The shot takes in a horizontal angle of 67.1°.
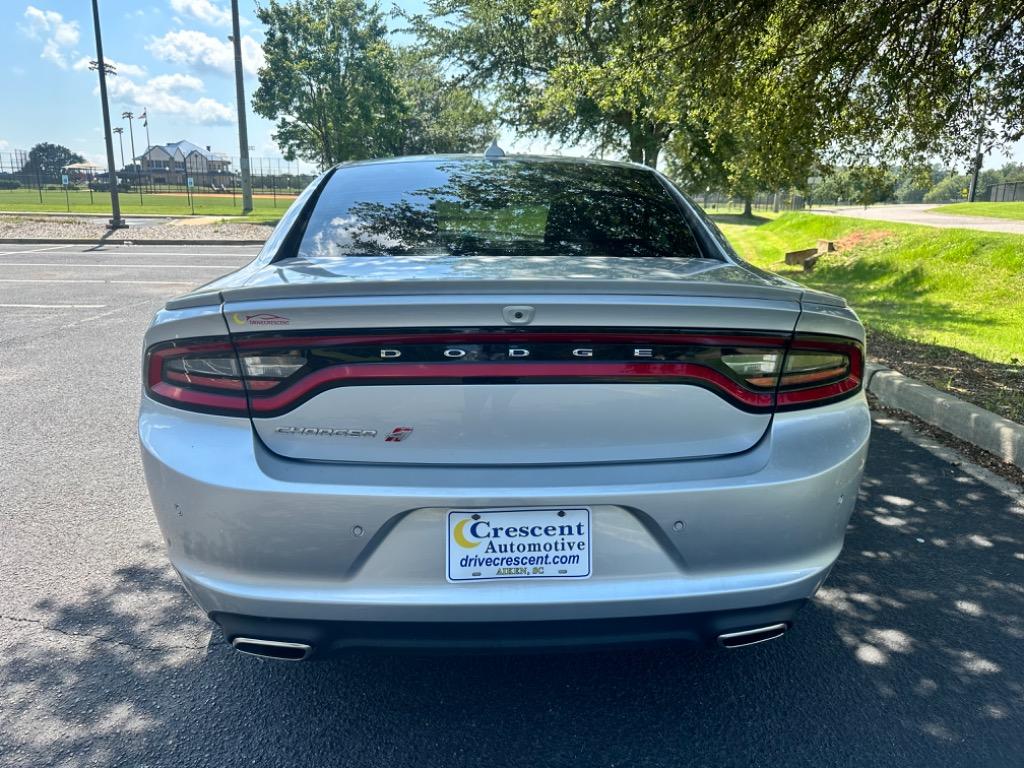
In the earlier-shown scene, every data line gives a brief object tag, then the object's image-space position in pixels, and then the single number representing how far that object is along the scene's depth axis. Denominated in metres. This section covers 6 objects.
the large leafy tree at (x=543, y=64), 15.20
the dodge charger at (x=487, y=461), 1.91
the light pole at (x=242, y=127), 29.55
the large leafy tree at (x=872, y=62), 6.32
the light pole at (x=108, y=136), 22.27
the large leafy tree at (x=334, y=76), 35.94
